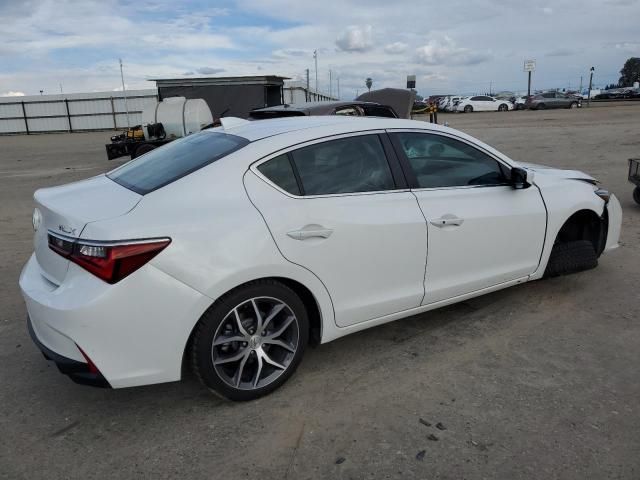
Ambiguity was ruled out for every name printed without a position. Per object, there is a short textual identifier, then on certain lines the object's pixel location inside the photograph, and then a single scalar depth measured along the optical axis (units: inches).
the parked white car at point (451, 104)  1678.4
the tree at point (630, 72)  3660.7
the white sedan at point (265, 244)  105.0
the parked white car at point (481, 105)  1648.6
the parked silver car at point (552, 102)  1592.5
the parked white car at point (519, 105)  1713.8
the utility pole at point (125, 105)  1428.9
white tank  602.9
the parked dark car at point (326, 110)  338.6
